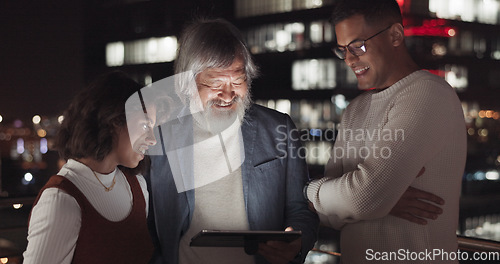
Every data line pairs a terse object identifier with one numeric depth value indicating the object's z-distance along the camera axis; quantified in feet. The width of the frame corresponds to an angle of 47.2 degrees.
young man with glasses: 6.77
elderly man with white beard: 7.93
